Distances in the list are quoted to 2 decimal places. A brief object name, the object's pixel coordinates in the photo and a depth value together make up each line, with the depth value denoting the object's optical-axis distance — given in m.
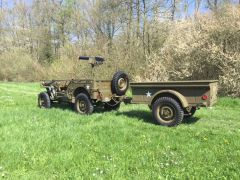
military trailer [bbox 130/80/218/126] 5.19
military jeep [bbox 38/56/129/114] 6.54
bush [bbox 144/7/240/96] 9.08
